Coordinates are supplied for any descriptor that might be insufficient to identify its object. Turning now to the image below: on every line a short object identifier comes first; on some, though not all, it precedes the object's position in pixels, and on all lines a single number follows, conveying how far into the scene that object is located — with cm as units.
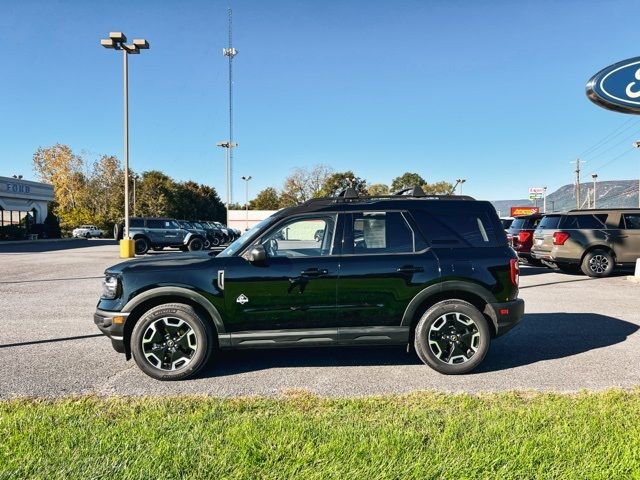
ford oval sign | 834
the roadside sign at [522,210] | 6623
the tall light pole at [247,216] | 6175
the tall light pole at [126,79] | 1912
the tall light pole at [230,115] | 4634
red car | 1491
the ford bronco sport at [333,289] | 462
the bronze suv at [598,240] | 1244
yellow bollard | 2052
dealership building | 3562
